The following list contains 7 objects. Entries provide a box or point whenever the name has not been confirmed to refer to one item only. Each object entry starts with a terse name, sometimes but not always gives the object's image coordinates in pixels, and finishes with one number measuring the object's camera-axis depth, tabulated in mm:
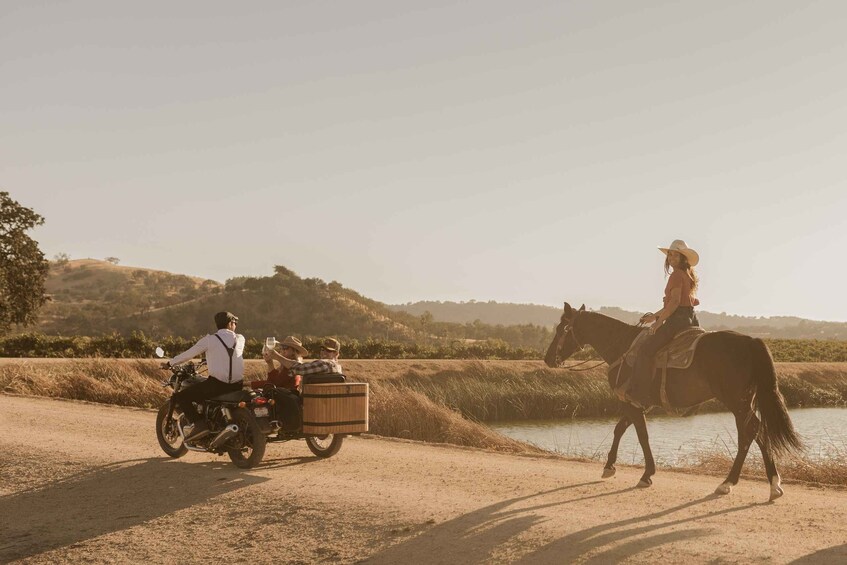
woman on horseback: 11172
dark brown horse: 10281
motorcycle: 12078
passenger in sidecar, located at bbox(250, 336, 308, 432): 12352
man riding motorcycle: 12211
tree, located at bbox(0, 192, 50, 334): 48344
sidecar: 12250
